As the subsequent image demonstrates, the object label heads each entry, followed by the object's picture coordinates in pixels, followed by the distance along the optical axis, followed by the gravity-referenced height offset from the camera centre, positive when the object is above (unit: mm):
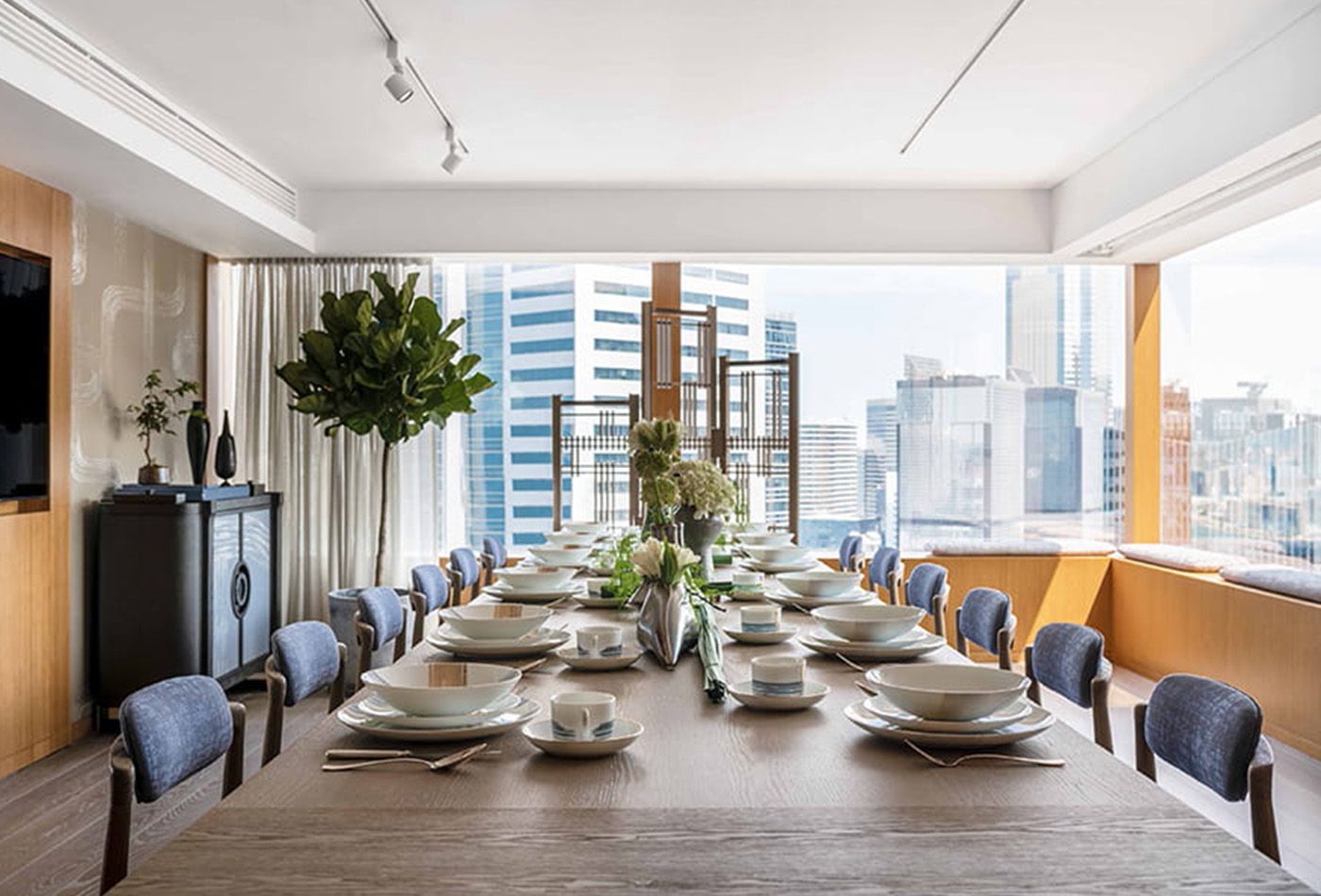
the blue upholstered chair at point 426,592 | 4129 -555
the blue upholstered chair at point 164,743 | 1753 -513
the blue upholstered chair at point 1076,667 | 2357 -509
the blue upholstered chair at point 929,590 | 4090 -545
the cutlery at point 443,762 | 1674 -474
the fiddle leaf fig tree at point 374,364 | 5855 +426
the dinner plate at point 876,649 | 2468 -446
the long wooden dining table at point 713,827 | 1285 -486
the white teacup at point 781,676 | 2070 -424
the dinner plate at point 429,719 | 1810 -445
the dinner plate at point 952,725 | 1784 -441
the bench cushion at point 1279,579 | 4980 -613
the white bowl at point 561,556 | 4266 -419
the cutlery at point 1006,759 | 1691 -475
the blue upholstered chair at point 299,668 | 2467 -528
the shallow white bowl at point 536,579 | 3443 -409
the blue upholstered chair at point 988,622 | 3148 -522
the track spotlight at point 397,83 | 4109 +1331
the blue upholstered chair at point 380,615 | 3467 -536
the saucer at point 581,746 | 1703 -454
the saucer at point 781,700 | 2004 -453
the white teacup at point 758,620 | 2748 -422
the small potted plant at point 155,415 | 5566 +155
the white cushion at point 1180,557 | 6039 -613
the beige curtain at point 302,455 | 6844 -57
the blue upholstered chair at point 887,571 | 5113 -579
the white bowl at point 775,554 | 4293 -410
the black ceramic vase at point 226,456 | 6078 -63
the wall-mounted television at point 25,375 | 4645 +291
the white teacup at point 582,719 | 1752 -426
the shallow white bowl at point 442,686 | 1812 -404
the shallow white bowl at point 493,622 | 2562 -403
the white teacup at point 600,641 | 2425 -423
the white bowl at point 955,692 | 1795 -405
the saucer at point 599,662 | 2379 -457
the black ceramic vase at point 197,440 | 5941 +23
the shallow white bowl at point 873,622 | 2521 -400
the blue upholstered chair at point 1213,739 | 1750 -503
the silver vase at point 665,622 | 2453 -391
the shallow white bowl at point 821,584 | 3359 -411
